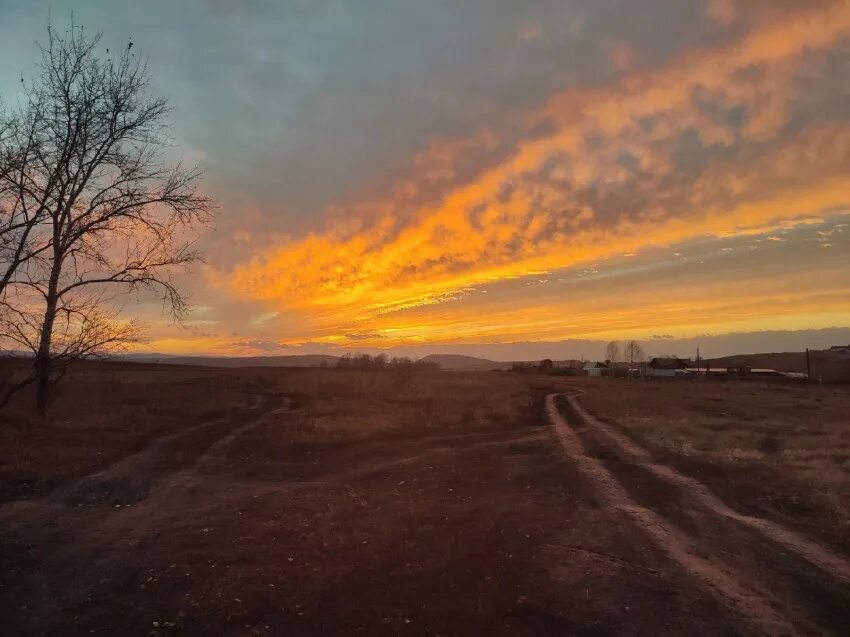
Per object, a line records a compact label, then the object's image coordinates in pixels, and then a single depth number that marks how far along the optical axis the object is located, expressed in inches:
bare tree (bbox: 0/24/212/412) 629.5
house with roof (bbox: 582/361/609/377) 5285.4
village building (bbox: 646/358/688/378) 4635.8
